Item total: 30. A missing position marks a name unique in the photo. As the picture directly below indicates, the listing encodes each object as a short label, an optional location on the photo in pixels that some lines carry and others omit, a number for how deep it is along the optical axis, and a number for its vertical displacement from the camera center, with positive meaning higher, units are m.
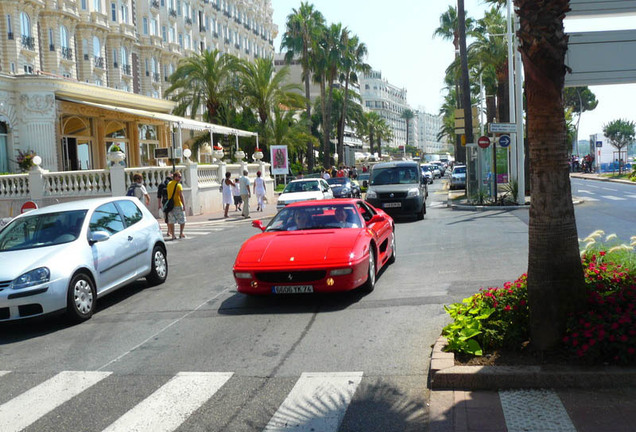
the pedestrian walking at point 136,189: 18.81 -0.40
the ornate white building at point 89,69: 30.34 +7.50
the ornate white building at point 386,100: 164.94 +17.66
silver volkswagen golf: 7.81 -1.05
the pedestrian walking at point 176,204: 17.52 -0.82
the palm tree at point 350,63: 58.22 +9.86
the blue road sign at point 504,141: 25.80 +0.82
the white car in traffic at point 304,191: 24.47 -0.85
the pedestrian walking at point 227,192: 27.50 -0.83
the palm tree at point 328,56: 56.78 +9.84
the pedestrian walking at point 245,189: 25.21 -0.68
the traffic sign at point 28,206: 16.41 -0.66
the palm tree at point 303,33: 55.41 +11.66
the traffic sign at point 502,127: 24.36 +1.31
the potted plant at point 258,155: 38.84 +0.97
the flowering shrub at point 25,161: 28.83 +0.87
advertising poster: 39.22 +0.63
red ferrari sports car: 8.33 -1.12
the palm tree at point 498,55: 36.03 +6.19
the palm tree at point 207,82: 44.00 +6.28
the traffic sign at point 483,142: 25.33 +0.81
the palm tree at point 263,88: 46.84 +6.03
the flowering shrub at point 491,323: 5.63 -1.46
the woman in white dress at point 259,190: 28.66 -0.85
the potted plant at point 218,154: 32.56 +0.94
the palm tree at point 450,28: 58.02 +12.52
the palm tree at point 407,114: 193.50 +15.34
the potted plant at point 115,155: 24.67 +0.80
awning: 30.61 +2.73
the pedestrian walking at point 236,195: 28.57 -1.02
